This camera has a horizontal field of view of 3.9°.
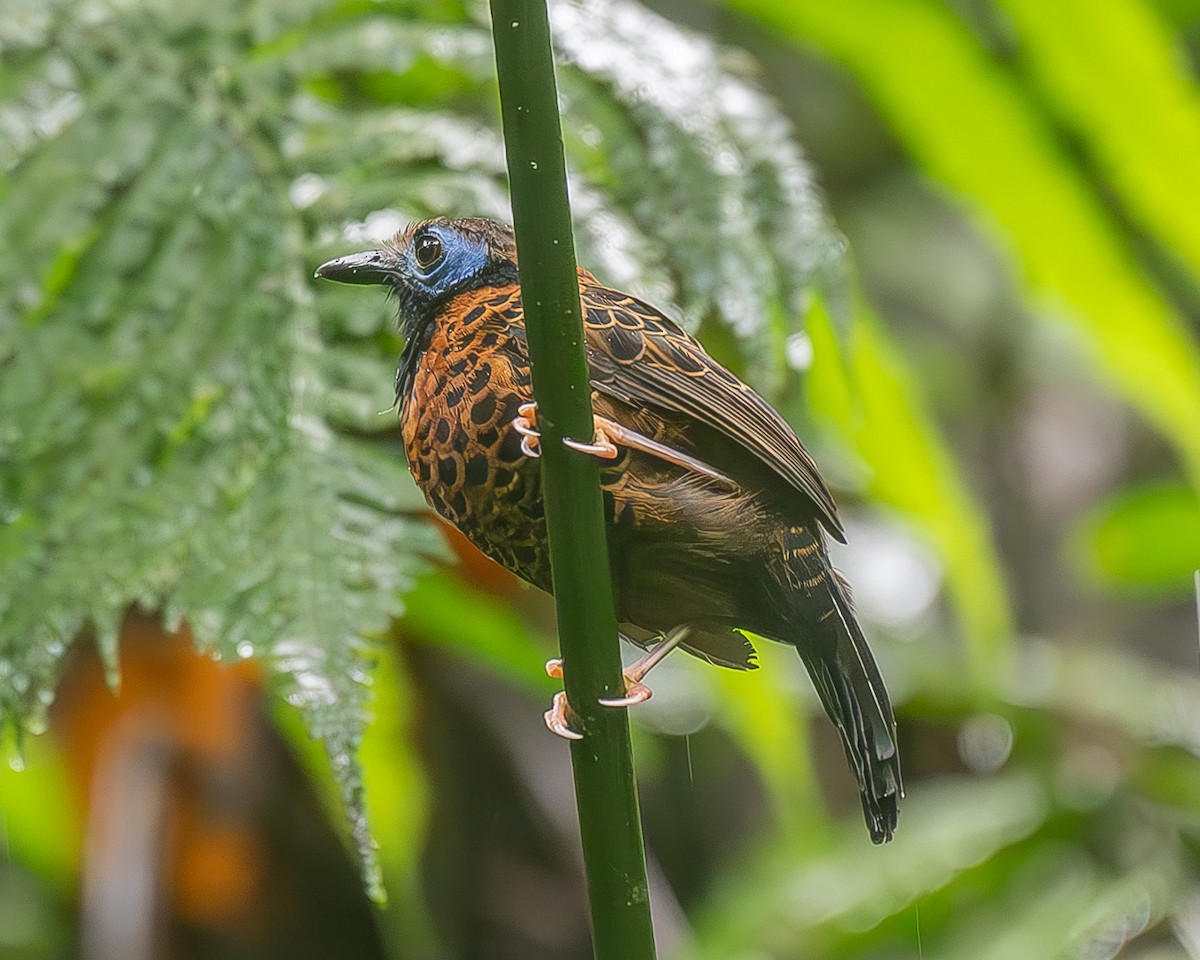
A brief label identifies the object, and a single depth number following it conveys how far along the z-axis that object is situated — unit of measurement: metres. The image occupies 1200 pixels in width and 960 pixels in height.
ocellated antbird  3.63
